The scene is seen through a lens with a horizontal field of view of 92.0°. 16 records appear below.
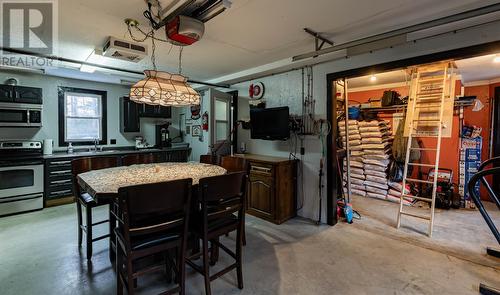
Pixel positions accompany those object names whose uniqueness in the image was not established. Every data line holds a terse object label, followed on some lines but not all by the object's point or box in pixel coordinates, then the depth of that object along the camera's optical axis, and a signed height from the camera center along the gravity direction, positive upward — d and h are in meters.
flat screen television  3.87 +0.27
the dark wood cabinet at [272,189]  3.69 -0.79
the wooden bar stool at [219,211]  1.89 -0.61
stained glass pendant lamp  2.62 +0.54
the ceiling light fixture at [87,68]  3.98 +1.18
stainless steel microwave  4.12 +0.39
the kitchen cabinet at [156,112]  5.75 +0.65
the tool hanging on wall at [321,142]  3.71 -0.03
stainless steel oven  3.90 -0.70
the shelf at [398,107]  4.57 +0.70
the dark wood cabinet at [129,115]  5.50 +0.53
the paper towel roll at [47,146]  4.56 -0.17
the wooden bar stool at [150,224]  1.60 -0.64
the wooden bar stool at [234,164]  2.97 -0.33
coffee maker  5.96 +0.05
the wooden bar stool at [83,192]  2.60 -0.59
